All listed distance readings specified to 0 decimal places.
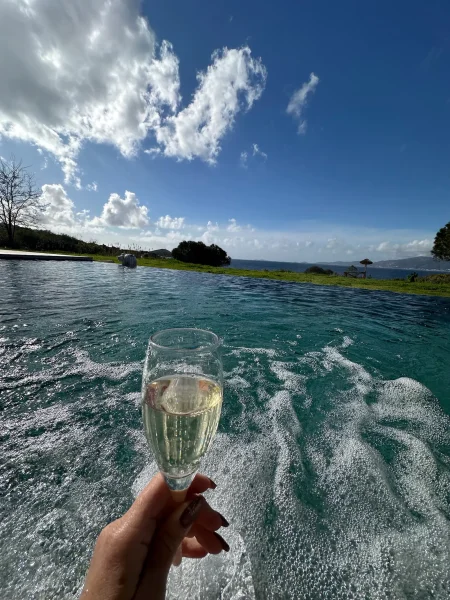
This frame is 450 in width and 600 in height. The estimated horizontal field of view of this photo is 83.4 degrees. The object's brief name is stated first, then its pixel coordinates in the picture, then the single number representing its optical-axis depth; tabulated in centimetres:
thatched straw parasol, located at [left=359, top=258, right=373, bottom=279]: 2798
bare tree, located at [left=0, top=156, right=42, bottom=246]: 2623
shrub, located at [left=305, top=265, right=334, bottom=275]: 3101
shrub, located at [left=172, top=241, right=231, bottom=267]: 3553
